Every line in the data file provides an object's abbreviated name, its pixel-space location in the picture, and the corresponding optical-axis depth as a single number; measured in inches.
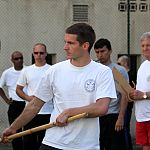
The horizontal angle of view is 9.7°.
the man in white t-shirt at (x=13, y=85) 587.8
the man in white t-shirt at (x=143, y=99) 405.3
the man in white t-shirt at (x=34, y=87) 501.6
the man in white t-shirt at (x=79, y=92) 288.0
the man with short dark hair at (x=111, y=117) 445.6
